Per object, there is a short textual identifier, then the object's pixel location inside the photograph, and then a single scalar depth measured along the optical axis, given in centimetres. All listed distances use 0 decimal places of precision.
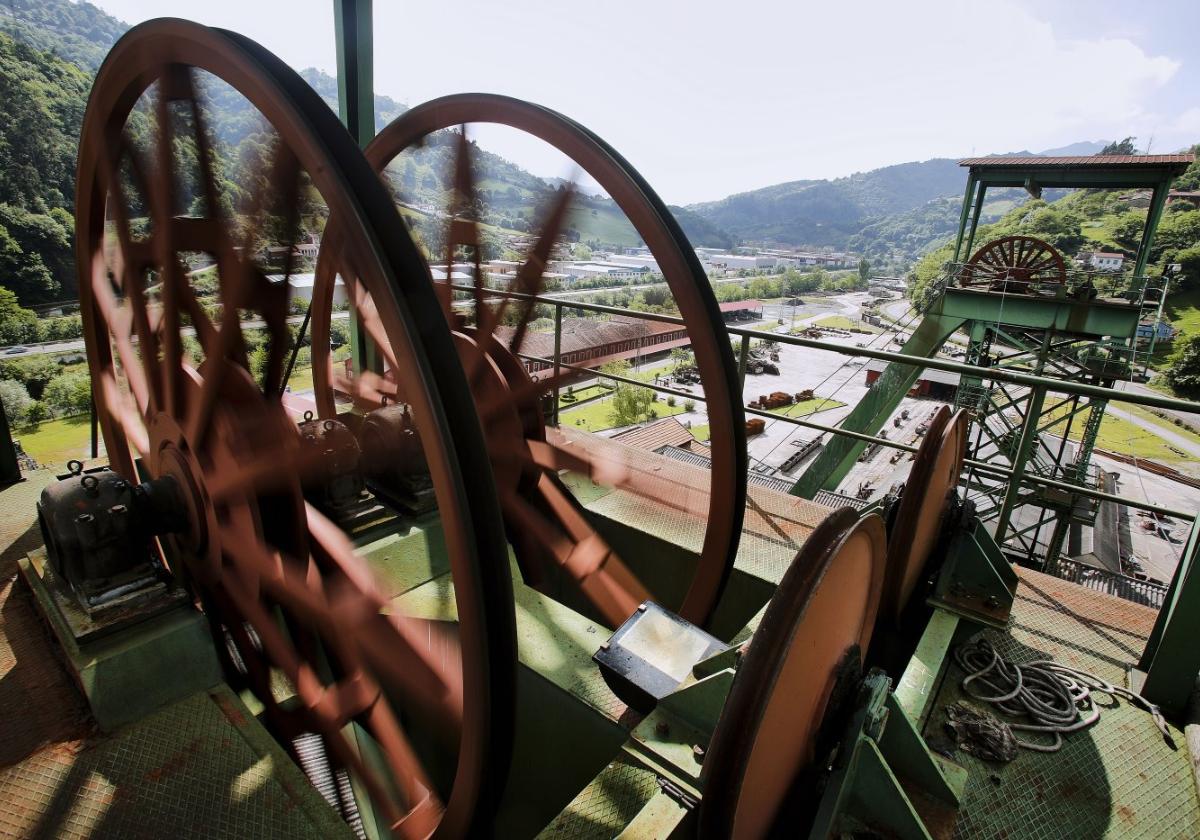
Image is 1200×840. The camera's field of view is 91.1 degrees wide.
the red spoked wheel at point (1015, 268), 1162
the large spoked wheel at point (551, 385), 220
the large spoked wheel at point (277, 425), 139
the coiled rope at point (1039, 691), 171
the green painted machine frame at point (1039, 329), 1012
